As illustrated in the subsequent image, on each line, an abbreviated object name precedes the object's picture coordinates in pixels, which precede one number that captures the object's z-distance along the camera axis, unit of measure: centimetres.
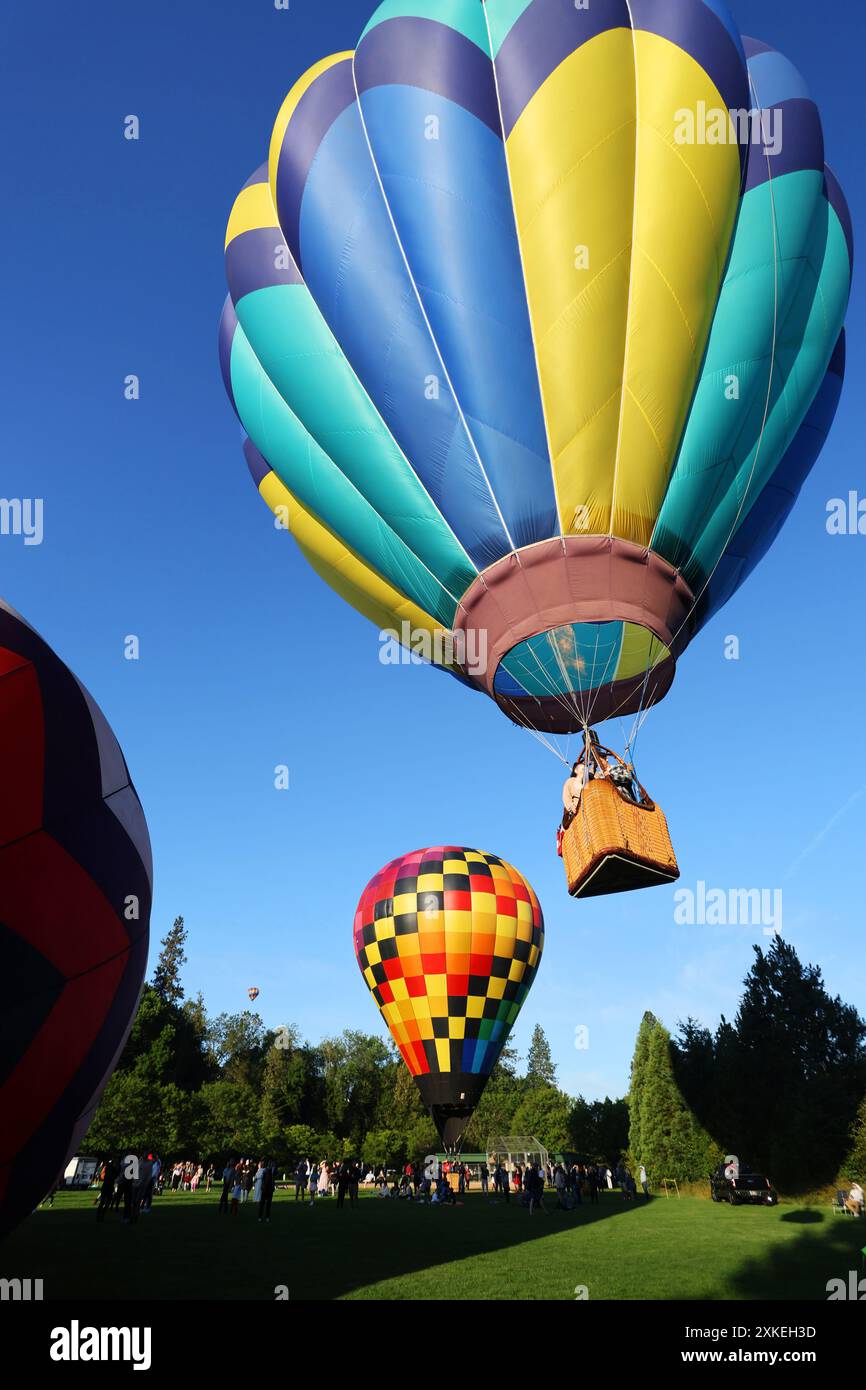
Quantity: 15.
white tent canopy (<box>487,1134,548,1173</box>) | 3703
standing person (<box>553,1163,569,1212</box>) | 1741
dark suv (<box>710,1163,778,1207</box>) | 2247
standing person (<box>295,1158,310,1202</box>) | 2163
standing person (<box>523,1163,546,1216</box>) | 1645
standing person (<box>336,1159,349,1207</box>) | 1730
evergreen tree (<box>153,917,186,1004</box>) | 5441
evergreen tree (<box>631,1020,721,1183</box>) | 3391
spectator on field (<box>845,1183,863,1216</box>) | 1761
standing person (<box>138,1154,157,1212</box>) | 1390
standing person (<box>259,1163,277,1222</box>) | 1314
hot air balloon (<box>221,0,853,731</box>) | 990
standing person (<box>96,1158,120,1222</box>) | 1259
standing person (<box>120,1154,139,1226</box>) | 1219
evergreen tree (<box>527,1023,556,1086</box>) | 9819
